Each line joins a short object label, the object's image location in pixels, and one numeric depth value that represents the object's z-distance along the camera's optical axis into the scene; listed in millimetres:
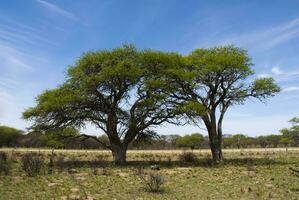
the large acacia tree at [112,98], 35406
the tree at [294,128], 71375
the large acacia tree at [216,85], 37031
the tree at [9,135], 100188
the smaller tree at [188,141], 116938
